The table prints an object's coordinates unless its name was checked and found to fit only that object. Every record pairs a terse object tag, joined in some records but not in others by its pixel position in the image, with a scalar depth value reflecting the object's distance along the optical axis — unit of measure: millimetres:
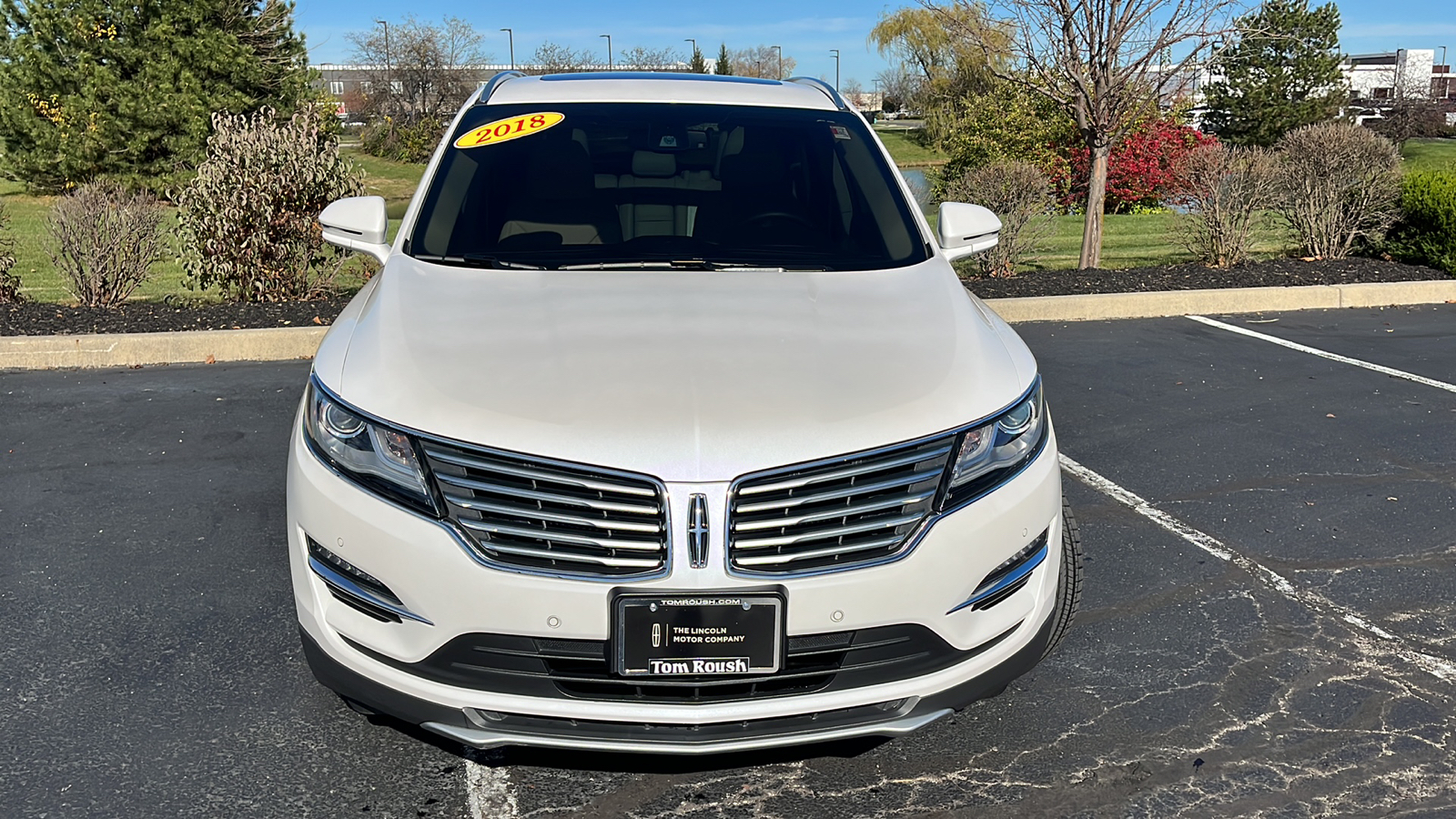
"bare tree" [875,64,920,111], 60150
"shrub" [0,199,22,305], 9516
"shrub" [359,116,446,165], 40969
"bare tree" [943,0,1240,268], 10672
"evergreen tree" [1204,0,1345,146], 48469
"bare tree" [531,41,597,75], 51688
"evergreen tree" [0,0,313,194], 28125
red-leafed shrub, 24384
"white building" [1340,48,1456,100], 72312
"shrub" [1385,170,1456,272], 11508
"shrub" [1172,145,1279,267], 11703
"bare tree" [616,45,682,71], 62500
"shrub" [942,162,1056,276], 11500
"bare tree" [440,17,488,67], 45031
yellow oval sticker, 4324
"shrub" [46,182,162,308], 9094
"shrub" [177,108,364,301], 9266
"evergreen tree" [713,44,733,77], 72438
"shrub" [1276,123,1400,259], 11867
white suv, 2561
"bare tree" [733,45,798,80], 92875
